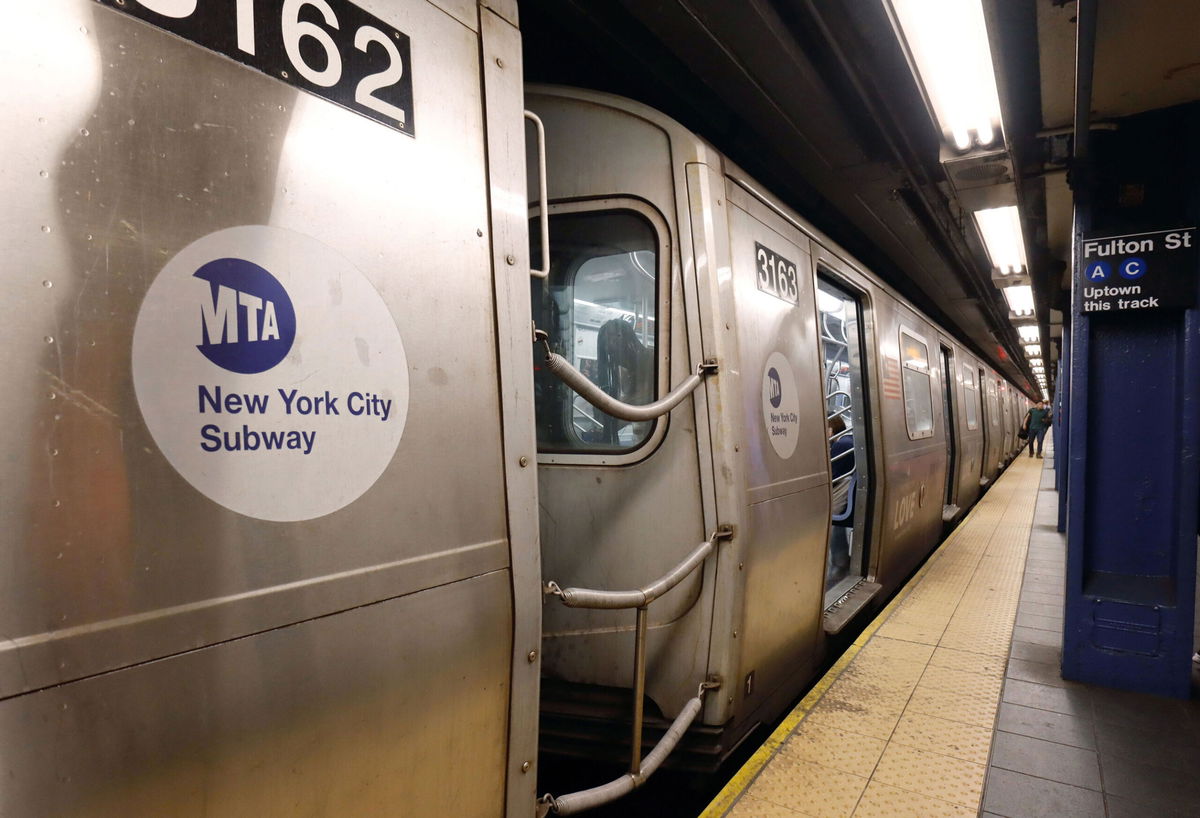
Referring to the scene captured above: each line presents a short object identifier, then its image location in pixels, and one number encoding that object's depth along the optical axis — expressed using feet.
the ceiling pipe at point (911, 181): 9.85
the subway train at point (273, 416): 2.75
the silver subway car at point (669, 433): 8.18
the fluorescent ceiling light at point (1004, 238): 17.13
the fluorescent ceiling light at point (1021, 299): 26.05
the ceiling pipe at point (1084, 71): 6.53
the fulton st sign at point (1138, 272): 9.94
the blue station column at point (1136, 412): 10.05
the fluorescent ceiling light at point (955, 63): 8.72
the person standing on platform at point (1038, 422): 66.74
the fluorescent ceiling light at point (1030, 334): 39.19
